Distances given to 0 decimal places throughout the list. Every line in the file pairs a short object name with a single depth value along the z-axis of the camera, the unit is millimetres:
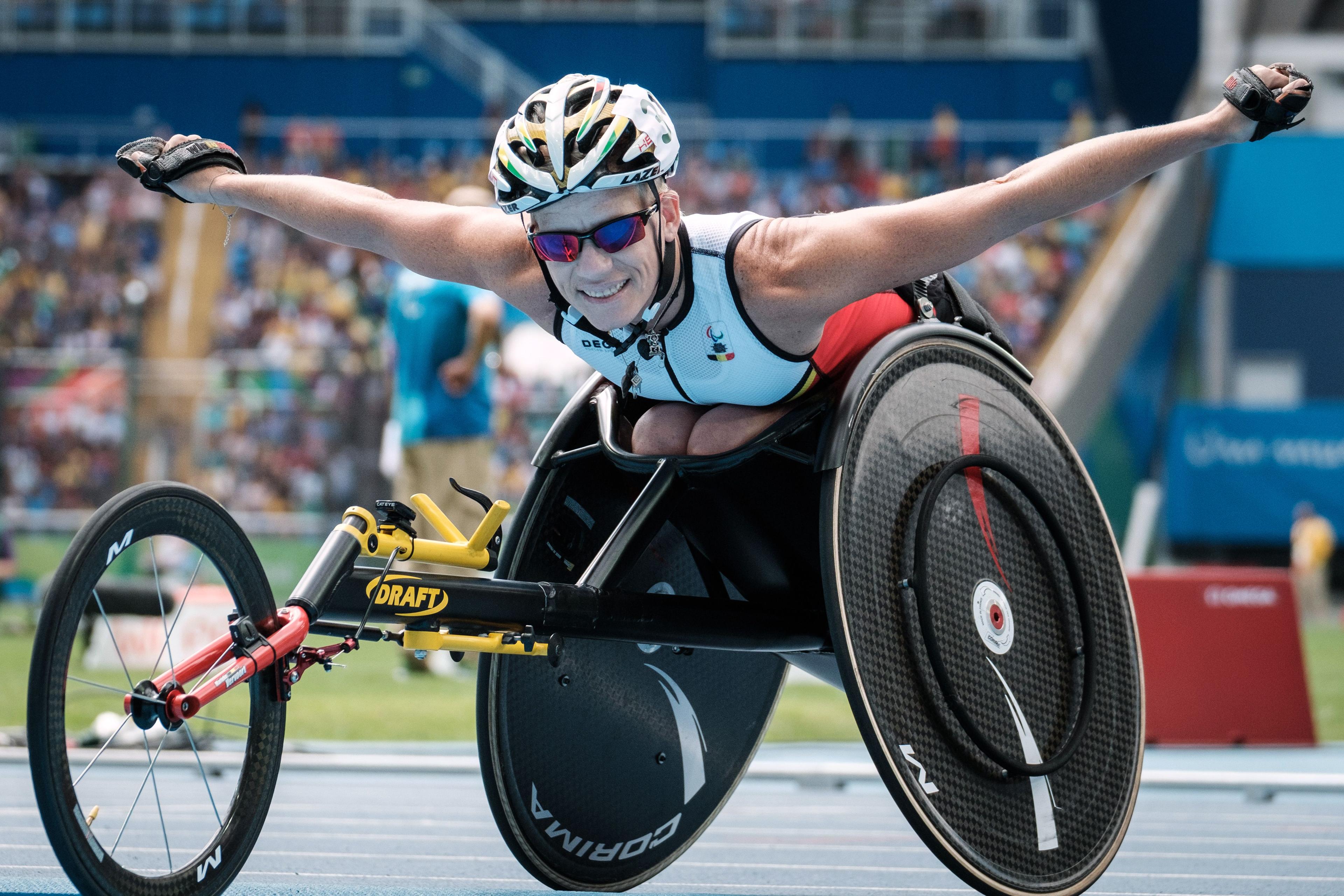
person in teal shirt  16266
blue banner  35875
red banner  14562
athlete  6031
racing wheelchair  5613
